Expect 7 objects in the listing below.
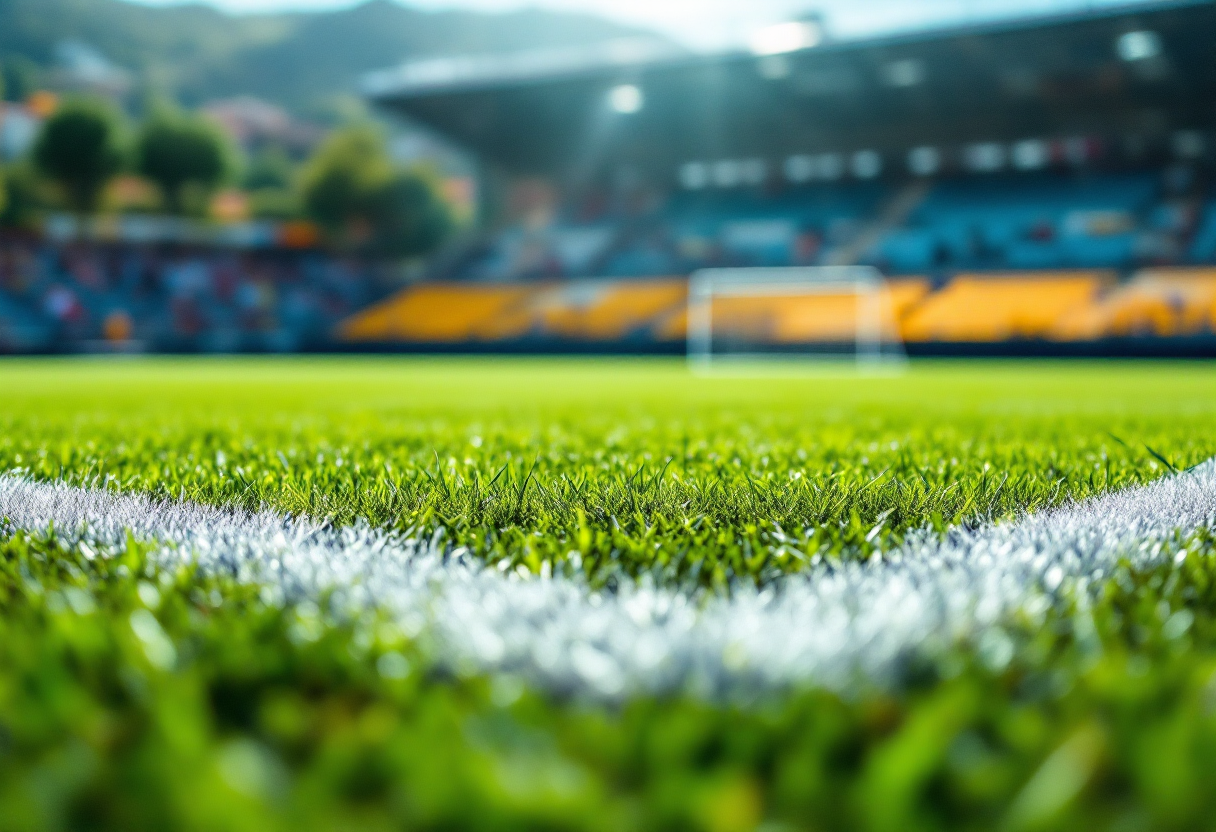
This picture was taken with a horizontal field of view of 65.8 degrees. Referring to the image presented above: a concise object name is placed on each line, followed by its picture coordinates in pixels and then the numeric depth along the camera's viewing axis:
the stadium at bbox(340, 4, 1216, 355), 22.06
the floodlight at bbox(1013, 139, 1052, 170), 28.45
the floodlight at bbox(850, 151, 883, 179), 30.05
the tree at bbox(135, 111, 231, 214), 42.50
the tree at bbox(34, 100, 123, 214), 39.28
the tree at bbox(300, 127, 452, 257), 41.84
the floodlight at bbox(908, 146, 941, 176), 29.30
